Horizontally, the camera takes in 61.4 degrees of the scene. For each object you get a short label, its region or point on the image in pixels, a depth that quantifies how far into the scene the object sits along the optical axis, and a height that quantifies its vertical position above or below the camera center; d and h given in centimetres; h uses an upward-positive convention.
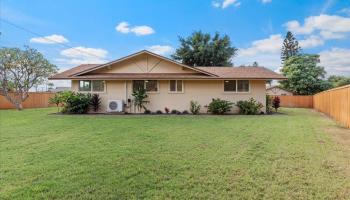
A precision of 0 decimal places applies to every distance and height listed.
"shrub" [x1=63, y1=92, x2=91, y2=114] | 1769 +9
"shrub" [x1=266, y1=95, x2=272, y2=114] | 1901 -3
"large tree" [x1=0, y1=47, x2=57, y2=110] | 2471 +295
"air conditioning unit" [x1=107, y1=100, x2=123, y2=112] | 1827 -3
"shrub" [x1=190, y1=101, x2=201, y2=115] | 1821 -15
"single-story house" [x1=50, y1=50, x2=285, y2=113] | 1847 +130
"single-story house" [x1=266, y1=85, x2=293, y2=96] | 4841 +242
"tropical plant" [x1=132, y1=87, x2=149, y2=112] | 1809 +46
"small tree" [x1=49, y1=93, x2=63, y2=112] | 1783 +34
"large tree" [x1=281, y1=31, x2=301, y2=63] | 5431 +1070
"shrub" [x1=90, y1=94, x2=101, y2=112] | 1850 +16
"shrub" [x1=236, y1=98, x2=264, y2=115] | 1775 -15
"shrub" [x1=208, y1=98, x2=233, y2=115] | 1756 -9
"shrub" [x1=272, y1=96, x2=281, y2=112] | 2075 +11
